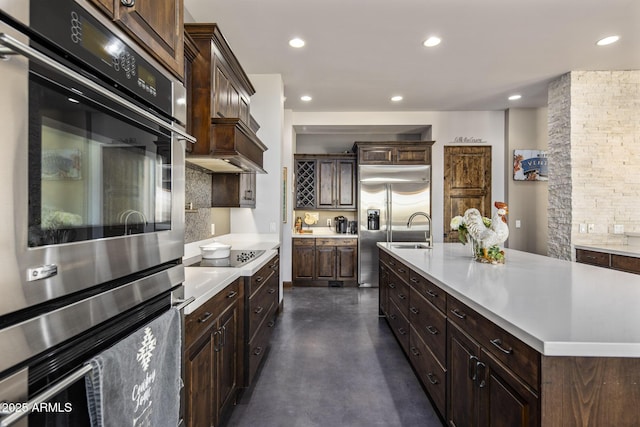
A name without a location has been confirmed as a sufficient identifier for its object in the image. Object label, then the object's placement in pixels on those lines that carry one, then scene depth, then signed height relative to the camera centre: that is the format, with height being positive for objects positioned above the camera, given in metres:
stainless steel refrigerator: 5.41 +0.12
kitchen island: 0.96 -0.47
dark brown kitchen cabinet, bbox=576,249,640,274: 3.17 -0.51
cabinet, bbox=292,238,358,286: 5.57 -0.82
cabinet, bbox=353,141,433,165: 5.53 +1.05
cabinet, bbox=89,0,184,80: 0.80 +0.54
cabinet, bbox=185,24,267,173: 2.18 +0.73
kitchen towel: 0.67 -0.41
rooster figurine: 2.32 -0.12
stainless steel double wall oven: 0.51 +0.04
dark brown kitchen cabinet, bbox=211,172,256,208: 3.18 +0.24
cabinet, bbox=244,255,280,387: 2.16 -0.80
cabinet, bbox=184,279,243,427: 1.34 -0.73
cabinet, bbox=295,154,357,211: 5.91 +0.62
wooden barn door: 5.68 +0.58
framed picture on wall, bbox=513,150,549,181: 5.45 +0.83
